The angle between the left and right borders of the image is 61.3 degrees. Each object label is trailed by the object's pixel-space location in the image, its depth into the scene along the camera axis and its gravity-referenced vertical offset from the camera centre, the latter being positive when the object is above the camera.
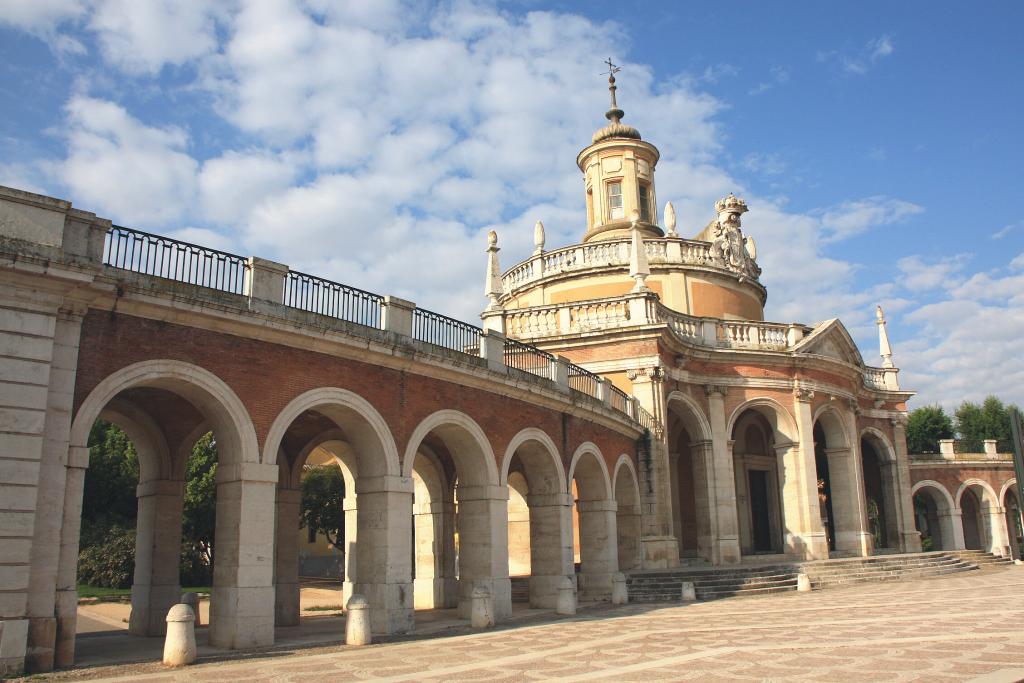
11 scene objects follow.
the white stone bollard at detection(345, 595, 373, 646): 14.23 -1.39
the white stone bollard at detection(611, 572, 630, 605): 22.00 -1.48
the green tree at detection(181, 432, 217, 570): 34.38 +1.39
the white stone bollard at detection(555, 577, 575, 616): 19.27 -1.45
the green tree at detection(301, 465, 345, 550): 38.50 +1.69
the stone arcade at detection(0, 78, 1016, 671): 11.73 +2.52
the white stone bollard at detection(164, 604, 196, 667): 11.82 -1.33
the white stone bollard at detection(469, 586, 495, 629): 16.80 -1.43
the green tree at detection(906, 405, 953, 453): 63.91 +7.10
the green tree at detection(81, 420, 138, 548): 37.28 +2.55
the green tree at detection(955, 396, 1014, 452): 63.88 +7.83
